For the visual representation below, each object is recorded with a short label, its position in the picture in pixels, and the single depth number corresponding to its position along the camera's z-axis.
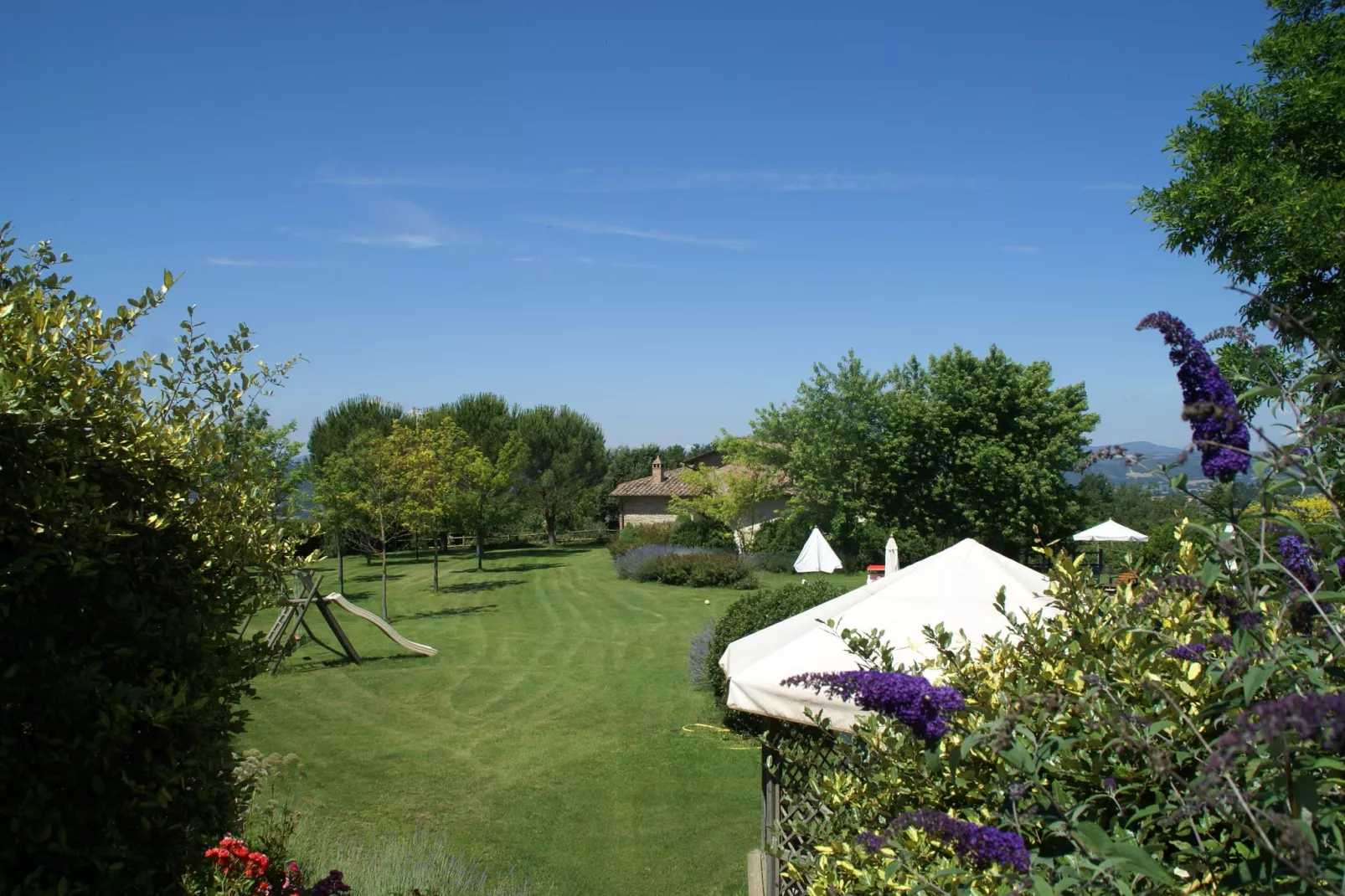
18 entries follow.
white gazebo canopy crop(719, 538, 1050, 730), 5.41
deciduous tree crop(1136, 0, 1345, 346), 8.45
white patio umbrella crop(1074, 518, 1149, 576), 29.44
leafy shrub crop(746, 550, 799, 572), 33.03
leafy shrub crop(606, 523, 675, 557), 38.34
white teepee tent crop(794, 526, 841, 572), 27.83
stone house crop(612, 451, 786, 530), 48.03
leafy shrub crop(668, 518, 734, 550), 38.19
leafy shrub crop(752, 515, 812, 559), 34.97
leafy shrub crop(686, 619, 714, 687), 14.27
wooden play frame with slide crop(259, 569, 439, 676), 13.67
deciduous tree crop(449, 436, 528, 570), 31.58
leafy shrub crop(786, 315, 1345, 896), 1.53
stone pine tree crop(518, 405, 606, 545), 48.19
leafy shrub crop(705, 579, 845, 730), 11.84
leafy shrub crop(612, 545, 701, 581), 31.20
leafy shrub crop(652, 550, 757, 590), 29.23
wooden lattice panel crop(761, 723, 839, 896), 5.45
